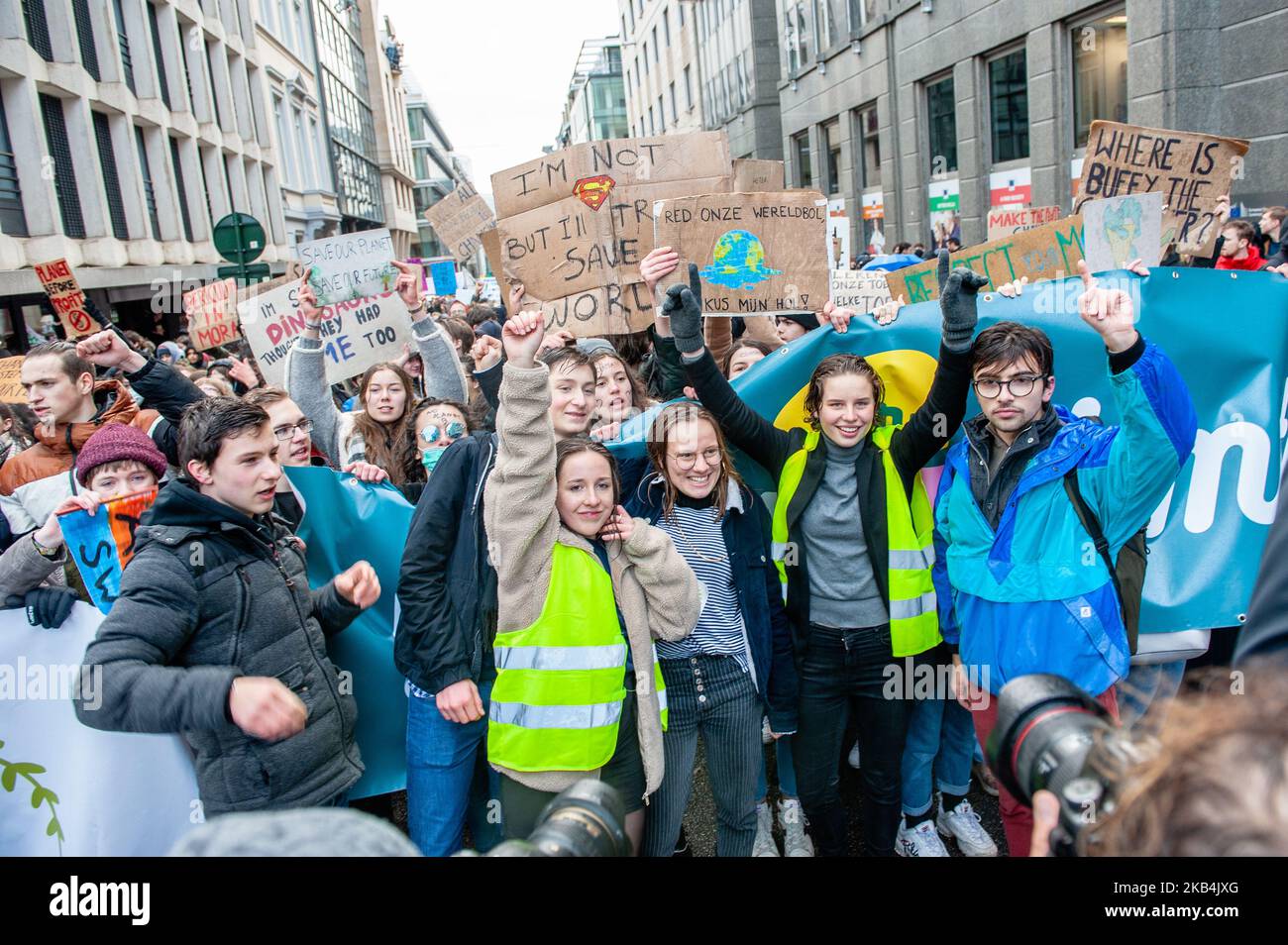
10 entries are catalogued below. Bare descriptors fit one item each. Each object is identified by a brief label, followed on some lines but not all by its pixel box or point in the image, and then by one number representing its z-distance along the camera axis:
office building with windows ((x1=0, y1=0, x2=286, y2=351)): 13.50
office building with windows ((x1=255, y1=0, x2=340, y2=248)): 24.16
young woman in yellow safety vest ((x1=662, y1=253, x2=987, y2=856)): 2.89
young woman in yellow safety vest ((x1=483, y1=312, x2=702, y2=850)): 2.43
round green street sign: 7.84
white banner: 2.56
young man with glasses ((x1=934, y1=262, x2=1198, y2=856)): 2.38
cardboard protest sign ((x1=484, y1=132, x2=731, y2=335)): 3.83
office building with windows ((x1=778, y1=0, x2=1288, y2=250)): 9.69
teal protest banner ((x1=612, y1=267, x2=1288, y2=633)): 3.11
